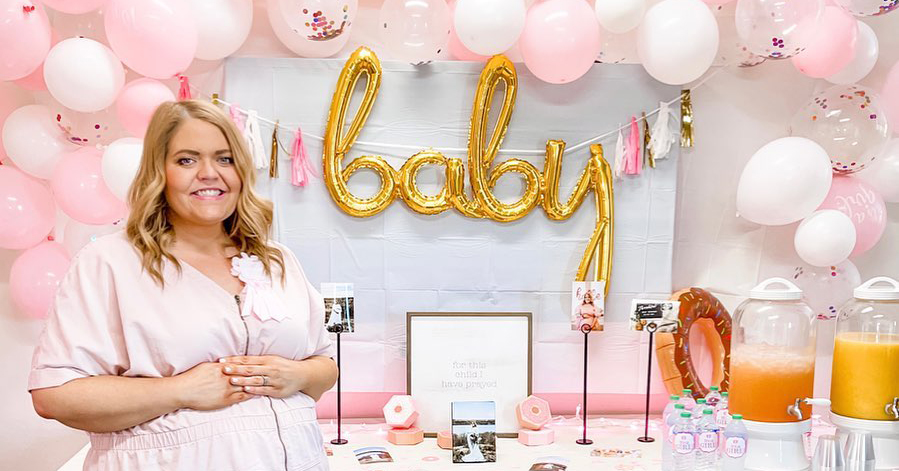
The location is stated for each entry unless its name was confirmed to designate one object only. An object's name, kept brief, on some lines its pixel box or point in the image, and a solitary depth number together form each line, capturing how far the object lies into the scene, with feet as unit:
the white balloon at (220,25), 8.04
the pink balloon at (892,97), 8.75
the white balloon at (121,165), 7.66
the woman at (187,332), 5.14
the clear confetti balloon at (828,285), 9.01
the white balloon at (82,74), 7.53
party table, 7.83
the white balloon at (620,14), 7.97
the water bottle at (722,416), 7.54
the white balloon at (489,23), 7.79
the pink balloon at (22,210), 7.80
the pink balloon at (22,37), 7.32
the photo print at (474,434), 7.91
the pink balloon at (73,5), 7.78
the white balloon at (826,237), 8.38
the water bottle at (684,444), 7.23
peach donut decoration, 8.95
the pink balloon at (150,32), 7.47
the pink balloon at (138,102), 7.89
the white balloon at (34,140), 7.92
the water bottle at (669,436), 7.49
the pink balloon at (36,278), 8.07
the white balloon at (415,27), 7.91
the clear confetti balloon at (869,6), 7.95
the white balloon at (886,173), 8.82
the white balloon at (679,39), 7.99
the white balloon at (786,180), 8.08
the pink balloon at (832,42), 8.28
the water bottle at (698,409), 7.57
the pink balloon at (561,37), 8.07
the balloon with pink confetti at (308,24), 7.74
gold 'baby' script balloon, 8.74
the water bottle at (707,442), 7.23
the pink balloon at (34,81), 8.07
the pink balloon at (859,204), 8.71
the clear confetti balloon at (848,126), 8.41
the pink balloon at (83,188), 7.86
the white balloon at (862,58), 8.63
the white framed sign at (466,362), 8.76
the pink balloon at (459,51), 8.91
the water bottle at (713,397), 8.22
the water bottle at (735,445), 7.00
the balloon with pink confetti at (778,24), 7.80
